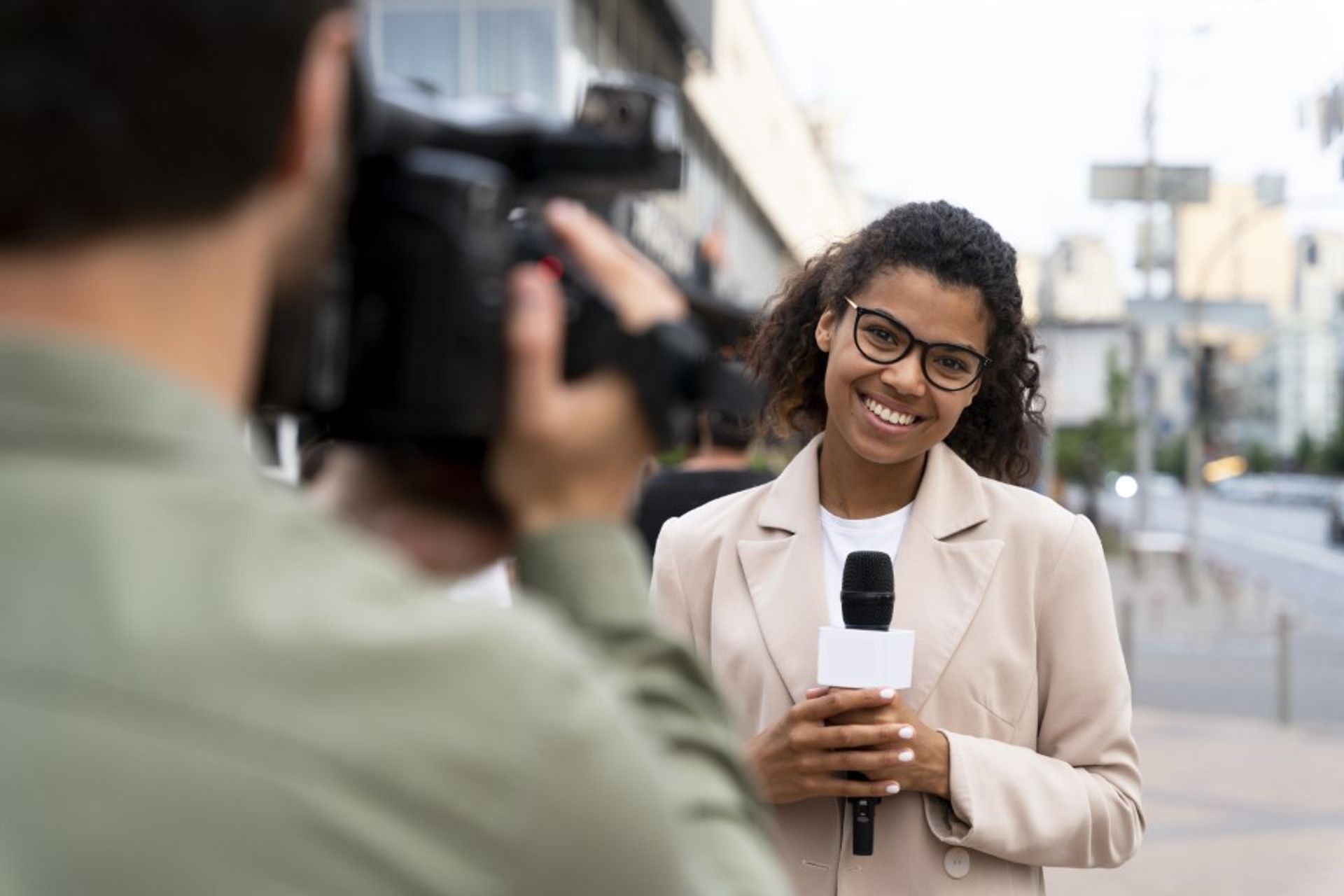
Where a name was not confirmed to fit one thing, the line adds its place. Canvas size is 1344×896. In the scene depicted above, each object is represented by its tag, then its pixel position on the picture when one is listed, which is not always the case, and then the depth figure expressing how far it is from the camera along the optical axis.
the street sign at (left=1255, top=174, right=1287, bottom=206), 22.88
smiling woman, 2.78
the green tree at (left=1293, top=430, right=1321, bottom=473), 103.69
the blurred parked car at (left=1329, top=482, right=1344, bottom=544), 41.69
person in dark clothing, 5.19
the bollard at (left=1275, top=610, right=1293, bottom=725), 13.45
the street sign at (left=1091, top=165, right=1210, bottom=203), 21.89
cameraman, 0.87
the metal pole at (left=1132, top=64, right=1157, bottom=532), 28.08
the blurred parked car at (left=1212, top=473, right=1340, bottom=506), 81.69
